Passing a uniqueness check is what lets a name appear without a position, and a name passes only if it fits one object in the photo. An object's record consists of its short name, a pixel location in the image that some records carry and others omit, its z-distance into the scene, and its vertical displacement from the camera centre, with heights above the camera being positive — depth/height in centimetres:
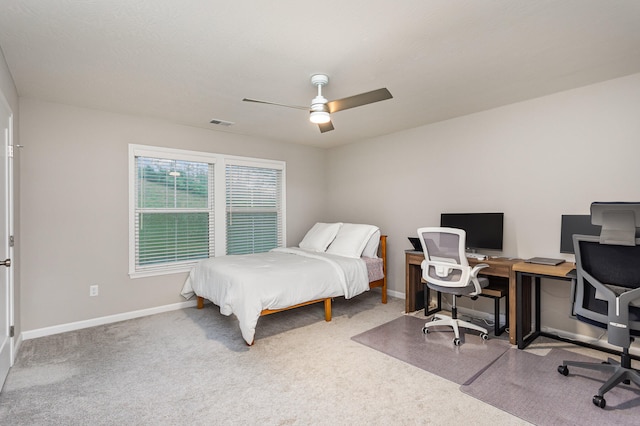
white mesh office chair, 310 -57
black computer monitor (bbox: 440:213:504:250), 359 -19
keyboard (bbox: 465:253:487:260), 346 -50
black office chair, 210 -53
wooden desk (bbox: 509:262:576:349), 279 -73
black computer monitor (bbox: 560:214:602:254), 298 -17
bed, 314 -70
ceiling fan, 264 +88
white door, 243 -18
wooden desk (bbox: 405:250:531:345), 305 -77
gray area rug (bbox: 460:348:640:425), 200 -125
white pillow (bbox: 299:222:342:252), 481 -40
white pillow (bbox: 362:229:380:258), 456 -49
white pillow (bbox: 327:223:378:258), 441 -41
